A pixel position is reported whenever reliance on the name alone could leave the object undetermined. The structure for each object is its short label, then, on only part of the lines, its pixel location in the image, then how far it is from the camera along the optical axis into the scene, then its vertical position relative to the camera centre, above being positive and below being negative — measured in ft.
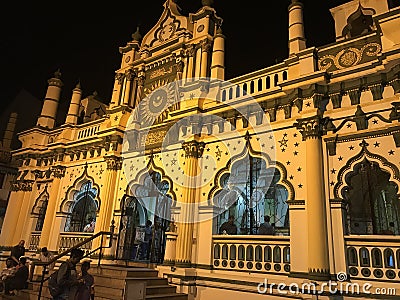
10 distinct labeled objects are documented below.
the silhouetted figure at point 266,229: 26.47 +2.05
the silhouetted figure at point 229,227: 28.60 +2.19
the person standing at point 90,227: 39.60 +1.96
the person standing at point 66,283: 18.12 -2.32
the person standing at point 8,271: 26.91 -2.81
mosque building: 22.75 +8.27
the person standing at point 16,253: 27.79 -1.35
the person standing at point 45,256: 32.49 -1.71
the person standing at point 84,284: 17.98 -2.38
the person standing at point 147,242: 36.37 +0.49
